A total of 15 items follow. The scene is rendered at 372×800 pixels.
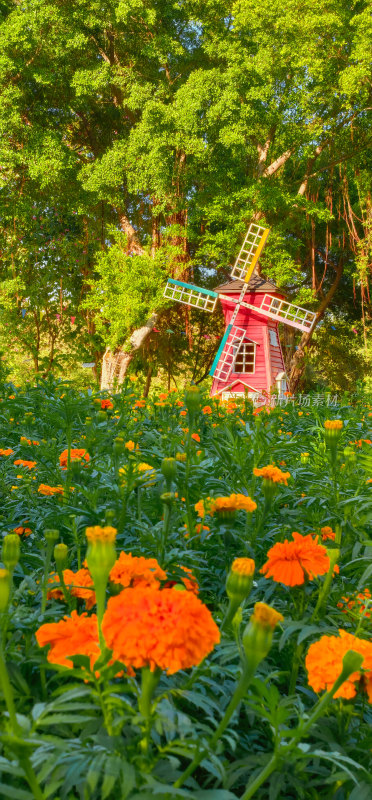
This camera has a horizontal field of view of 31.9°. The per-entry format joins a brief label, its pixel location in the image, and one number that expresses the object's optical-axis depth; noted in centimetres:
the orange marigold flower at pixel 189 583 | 115
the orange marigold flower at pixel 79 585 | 113
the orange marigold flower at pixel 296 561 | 117
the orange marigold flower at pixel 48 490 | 186
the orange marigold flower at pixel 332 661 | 88
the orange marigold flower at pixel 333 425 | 174
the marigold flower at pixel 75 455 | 214
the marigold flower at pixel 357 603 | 131
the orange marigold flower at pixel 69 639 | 80
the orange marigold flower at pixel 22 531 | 180
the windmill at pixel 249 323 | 1434
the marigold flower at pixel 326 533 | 157
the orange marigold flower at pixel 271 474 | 154
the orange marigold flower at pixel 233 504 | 141
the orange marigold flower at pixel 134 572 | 92
